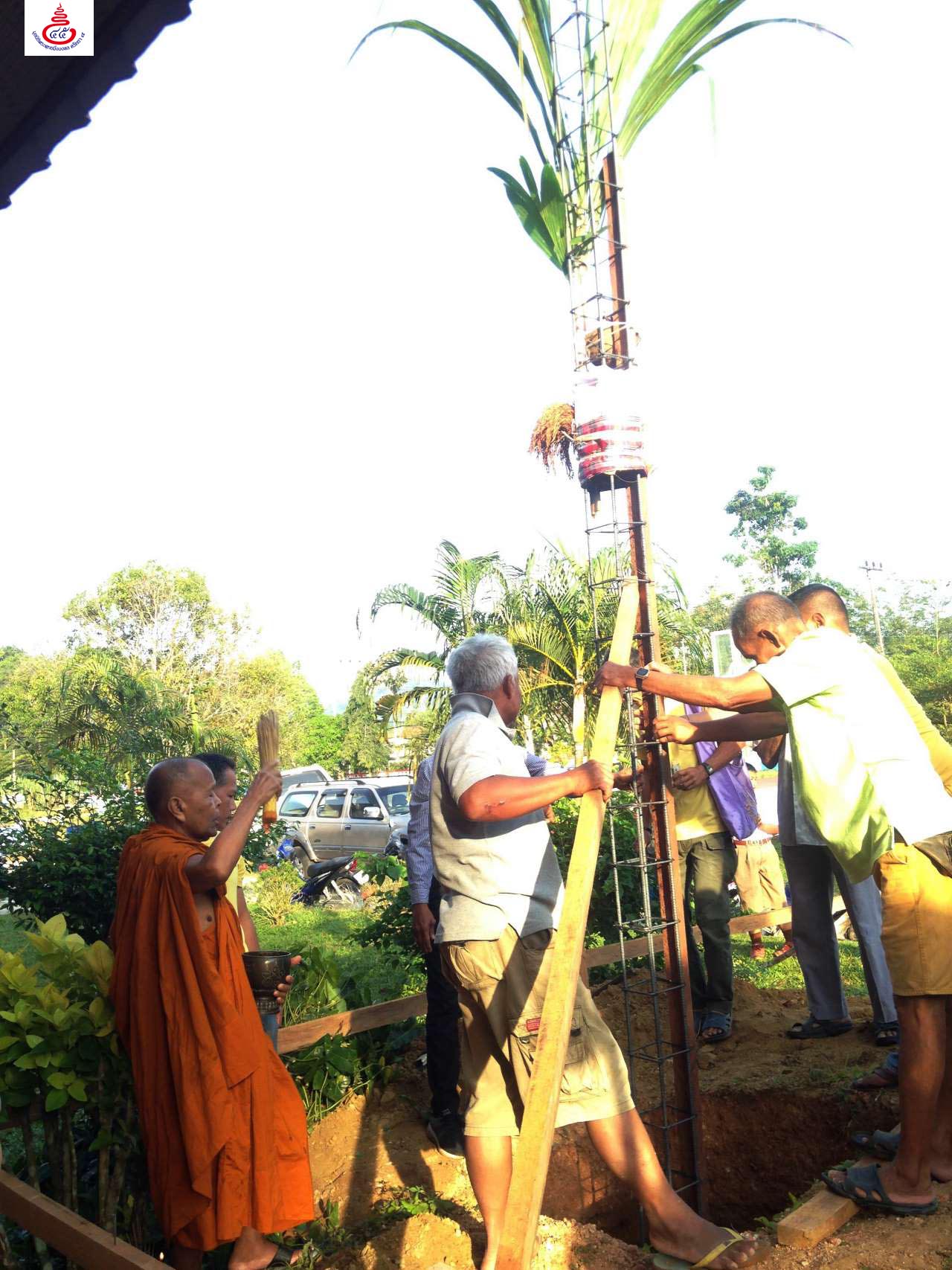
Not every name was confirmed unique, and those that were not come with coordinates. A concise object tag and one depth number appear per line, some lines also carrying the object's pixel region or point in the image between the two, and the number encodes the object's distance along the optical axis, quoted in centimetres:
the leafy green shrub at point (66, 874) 592
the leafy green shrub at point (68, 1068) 331
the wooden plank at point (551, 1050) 221
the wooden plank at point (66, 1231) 274
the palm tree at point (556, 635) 1470
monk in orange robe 331
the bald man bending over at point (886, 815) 307
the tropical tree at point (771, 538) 3991
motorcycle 1430
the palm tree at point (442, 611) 1617
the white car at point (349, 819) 1667
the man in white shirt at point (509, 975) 304
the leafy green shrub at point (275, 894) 1351
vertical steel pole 366
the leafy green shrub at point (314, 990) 521
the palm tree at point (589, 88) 378
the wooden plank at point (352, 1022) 452
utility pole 3753
